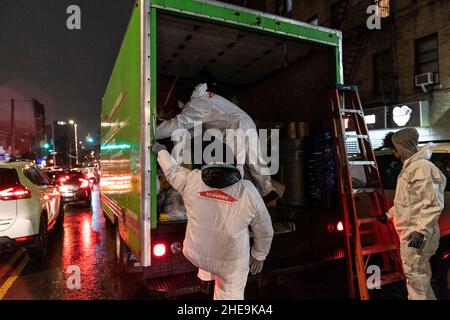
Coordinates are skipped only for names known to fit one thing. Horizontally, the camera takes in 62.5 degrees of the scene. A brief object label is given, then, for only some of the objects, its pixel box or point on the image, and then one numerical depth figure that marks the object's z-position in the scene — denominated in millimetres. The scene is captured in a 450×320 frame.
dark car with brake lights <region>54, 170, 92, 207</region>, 14805
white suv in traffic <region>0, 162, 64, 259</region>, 5445
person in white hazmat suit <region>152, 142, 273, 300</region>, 2959
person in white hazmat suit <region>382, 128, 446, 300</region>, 3424
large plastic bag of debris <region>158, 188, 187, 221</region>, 3652
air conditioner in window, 13266
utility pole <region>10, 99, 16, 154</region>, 32750
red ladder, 3906
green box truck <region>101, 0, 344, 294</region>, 3432
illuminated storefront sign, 13945
